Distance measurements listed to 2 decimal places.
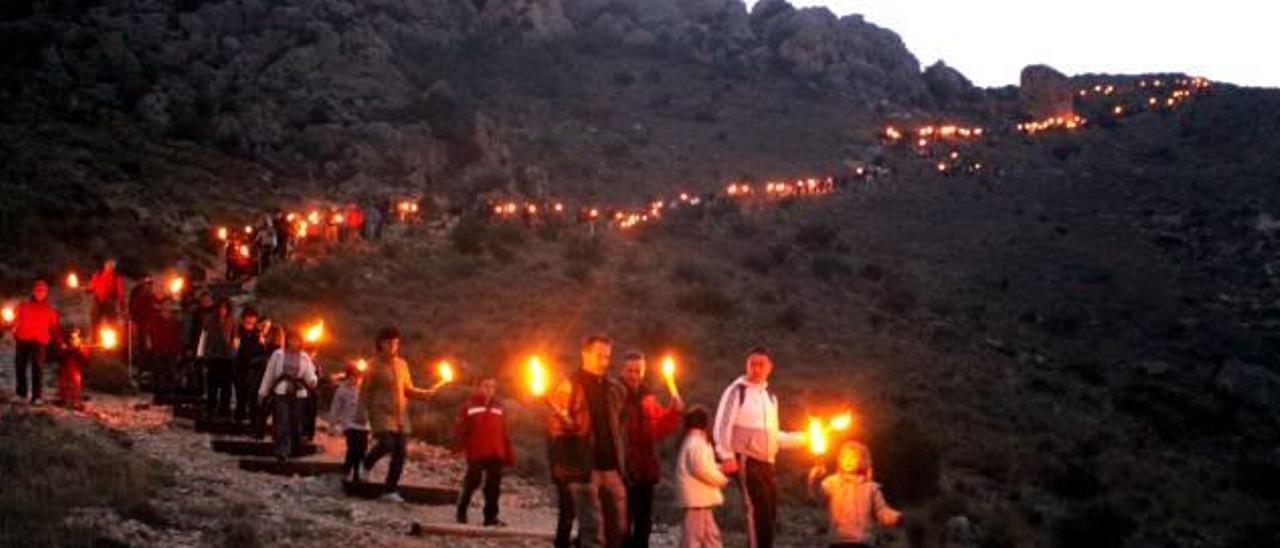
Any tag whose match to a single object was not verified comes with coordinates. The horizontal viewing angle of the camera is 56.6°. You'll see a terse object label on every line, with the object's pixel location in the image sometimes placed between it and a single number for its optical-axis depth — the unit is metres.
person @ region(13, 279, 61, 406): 17.02
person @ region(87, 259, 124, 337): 20.34
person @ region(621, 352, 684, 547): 9.75
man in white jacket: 10.03
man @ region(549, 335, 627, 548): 9.26
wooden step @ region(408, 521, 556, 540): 12.38
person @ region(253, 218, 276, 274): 32.62
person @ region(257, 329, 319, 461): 14.70
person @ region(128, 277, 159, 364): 19.62
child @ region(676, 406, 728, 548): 9.40
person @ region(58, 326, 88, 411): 17.45
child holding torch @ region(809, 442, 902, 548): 9.34
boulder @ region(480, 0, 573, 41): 93.19
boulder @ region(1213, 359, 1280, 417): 37.06
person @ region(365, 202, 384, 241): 41.81
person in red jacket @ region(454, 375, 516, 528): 12.98
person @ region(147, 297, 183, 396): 19.47
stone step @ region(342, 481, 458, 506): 14.26
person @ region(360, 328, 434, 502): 13.26
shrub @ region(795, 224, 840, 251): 56.78
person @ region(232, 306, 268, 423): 16.80
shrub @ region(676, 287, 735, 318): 40.28
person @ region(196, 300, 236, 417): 16.98
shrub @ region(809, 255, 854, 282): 50.61
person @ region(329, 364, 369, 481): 14.05
